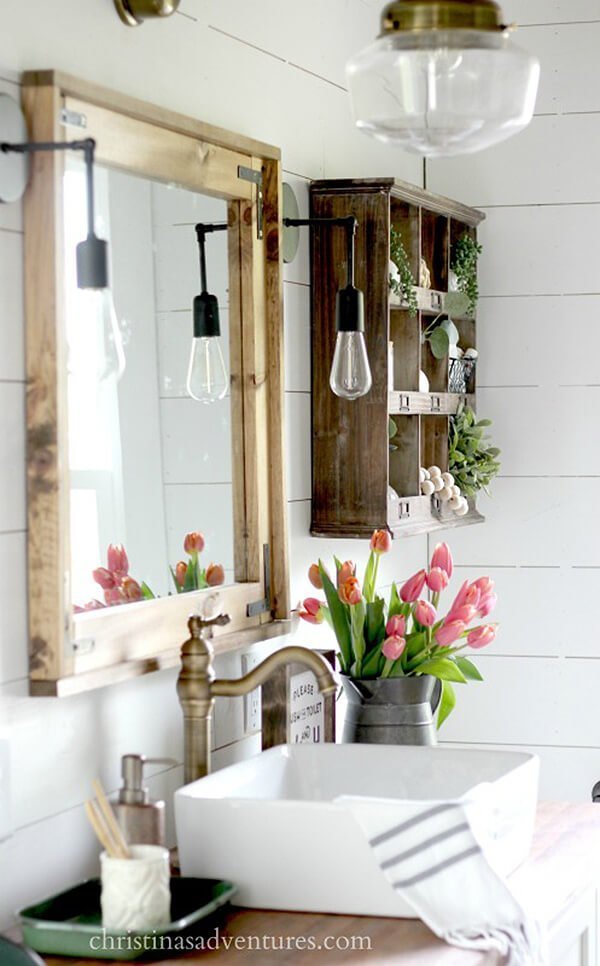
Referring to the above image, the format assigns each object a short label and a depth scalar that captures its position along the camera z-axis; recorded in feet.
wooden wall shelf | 8.39
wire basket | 9.79
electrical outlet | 7.54
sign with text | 7.52
